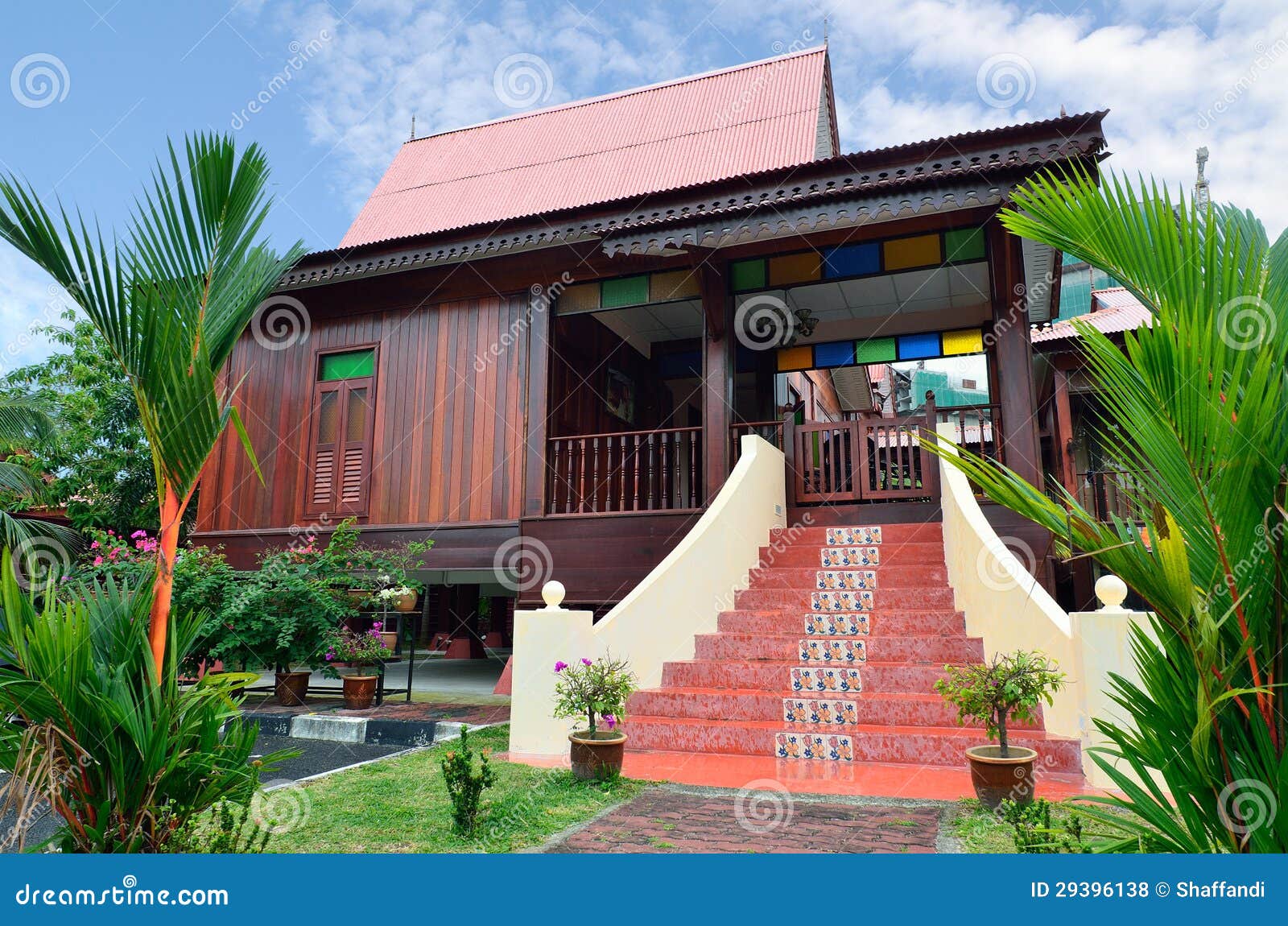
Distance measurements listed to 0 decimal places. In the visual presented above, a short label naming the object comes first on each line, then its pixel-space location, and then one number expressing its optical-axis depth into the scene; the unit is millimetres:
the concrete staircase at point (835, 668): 4977
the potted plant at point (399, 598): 7285
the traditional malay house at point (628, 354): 7137
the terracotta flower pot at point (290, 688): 7430
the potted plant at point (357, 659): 7086
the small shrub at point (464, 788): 3316
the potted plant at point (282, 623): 7168
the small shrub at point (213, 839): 2082
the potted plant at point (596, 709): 4418
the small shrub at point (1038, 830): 2100
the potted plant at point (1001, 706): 3699
